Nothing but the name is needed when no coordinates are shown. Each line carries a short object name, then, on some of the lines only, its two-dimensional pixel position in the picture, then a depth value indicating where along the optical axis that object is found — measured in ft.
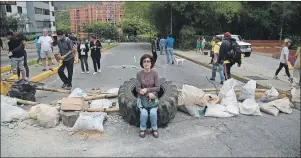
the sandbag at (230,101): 14.95
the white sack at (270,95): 16.28
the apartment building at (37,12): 151.84
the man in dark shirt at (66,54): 21.04
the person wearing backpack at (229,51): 21.84
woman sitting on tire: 12.26
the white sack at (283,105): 14.51
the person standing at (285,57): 25.29
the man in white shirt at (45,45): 29.04
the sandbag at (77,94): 15.55
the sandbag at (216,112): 14.61
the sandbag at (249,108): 14.80
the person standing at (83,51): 29.83
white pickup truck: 55.98
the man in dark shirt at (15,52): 19.69
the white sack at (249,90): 16.33
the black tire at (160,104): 13.08
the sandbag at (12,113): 12.48
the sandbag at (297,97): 10.21
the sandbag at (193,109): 14.64
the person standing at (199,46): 64.79
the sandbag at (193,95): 14.41
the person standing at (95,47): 28.40
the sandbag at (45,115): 12.99
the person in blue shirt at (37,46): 35.72
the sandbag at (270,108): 14.84
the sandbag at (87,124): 12.48
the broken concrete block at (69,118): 13.08
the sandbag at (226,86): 15.96
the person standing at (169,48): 40.65
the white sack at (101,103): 15.43
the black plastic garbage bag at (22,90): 15.84
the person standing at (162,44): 57.70
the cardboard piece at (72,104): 13.42
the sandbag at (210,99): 15.08
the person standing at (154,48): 38.83
